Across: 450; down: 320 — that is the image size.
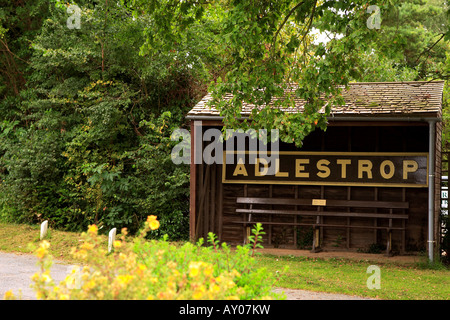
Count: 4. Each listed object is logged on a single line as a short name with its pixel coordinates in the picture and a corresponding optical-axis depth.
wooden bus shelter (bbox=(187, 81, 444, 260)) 12.73
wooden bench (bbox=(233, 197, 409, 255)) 12.80
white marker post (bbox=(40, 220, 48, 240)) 12.93
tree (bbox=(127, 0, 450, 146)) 9.55
